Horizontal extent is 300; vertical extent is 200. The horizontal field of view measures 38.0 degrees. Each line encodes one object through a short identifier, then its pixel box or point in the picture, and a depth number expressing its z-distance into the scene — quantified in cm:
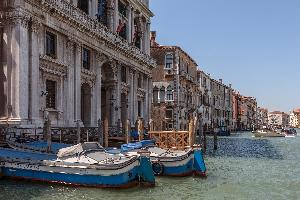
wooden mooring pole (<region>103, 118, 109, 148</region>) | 2238
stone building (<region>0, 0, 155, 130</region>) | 2017
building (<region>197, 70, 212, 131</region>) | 6956
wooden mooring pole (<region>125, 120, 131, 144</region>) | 2372
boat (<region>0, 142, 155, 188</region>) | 1460
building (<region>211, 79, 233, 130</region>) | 8144
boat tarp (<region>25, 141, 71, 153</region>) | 1781
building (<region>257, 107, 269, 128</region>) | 17200
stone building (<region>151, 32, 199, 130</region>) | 5306
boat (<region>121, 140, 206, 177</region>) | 1762
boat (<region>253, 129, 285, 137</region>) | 6900
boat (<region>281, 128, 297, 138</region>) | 7534
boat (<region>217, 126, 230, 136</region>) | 6982
